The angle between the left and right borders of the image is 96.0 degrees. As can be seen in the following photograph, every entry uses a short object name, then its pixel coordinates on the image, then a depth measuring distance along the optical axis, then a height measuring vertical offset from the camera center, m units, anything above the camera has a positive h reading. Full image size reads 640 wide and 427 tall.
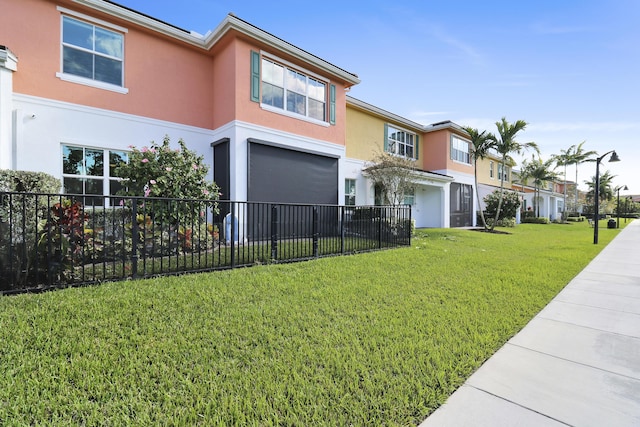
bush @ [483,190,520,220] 20.19 +0.48
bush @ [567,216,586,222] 32.54 -0.92
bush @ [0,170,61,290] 4.01 -0.32
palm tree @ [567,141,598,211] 31.45 +6.15
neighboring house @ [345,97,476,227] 14.19 +3.04
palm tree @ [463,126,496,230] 16.11 +3.96
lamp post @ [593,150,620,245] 11.77 +1.23
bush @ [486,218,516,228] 20.14 -0.86
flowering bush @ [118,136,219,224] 6.91 +0.82
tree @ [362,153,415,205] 12.51 +1.59
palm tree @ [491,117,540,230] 15.84 +3.99
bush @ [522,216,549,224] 25.92 -0.85
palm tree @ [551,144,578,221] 31.95 +6.04
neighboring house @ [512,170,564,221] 31.02 +1.32
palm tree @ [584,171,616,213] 47.94 +4.20
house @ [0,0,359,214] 7.15 +3.35
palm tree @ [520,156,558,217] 28.83 +3.91
